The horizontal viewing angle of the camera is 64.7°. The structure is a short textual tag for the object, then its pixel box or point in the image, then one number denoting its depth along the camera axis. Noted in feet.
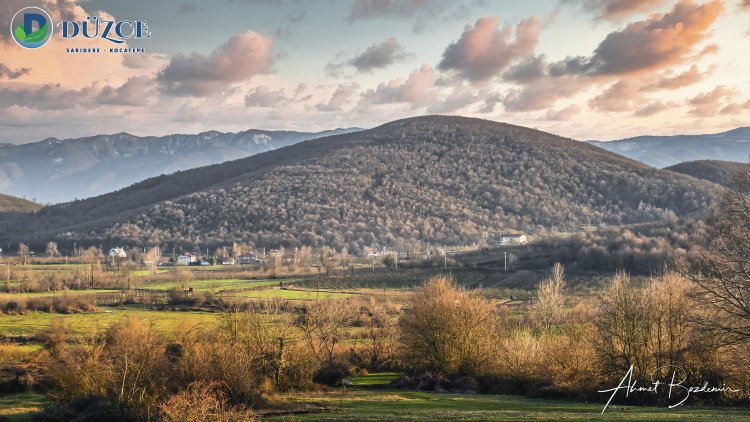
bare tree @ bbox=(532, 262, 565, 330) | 258.92
